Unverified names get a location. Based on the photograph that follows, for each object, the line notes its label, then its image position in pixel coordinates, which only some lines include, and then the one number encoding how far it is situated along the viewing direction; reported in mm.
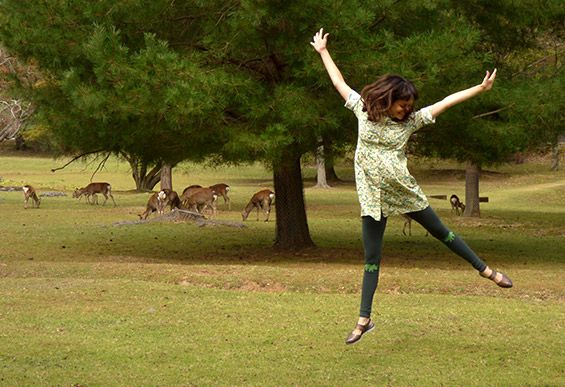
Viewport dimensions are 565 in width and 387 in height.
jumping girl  7066
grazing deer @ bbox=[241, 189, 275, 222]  27844
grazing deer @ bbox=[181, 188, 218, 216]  28453
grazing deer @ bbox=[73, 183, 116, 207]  34656
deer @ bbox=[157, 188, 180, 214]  27781
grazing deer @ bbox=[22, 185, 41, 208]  31844
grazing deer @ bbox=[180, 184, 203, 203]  29905
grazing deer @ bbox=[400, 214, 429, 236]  24531
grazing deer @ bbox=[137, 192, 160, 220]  27422
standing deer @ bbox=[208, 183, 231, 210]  32031
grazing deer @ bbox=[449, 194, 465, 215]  29844
